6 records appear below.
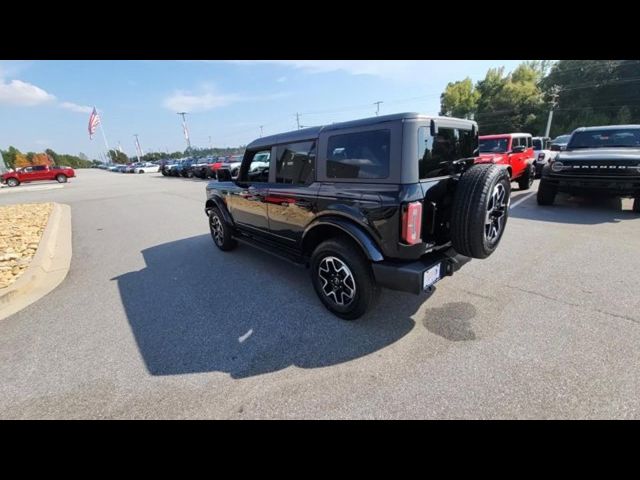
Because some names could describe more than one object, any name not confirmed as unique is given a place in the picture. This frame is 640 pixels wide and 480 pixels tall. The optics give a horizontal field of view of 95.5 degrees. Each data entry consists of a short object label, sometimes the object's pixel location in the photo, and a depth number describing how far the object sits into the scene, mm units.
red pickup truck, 25359
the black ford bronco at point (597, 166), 5914
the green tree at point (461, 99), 45375
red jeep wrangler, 8758
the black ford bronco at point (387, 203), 2432
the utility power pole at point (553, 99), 33931
